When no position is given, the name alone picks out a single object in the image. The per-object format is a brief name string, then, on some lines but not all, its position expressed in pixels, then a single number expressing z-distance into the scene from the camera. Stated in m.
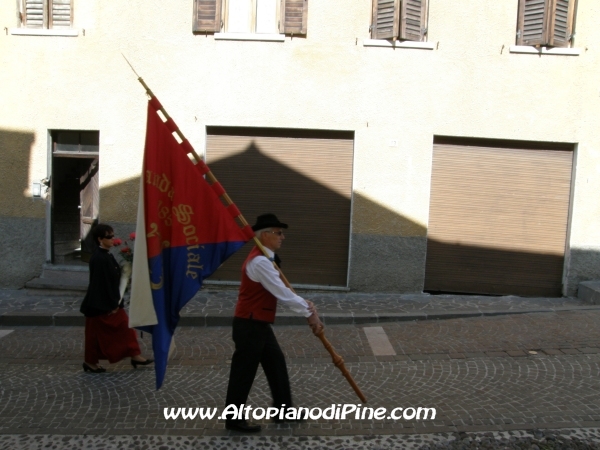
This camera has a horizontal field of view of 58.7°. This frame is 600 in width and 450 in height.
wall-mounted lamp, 9.57
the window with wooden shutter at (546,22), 8.98
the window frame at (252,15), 9.34
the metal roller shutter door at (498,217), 9.32
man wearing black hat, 4.19
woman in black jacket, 5.68
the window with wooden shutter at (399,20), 9.02
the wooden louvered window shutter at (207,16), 9.22
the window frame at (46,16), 9.48
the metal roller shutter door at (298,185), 9.46
